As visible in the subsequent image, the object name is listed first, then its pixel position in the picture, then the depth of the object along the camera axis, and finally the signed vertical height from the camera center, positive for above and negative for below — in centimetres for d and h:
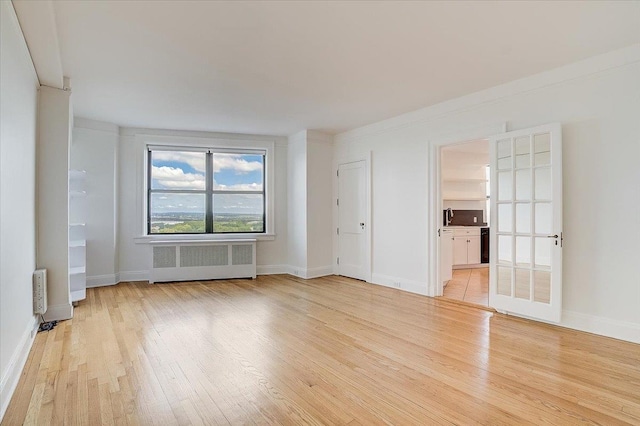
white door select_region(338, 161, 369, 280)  614 -14
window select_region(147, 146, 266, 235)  639 +40
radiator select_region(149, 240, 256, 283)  601 -84
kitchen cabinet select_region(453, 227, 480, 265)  756 -72
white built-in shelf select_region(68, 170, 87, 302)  456 -36
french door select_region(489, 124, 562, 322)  356 -11
